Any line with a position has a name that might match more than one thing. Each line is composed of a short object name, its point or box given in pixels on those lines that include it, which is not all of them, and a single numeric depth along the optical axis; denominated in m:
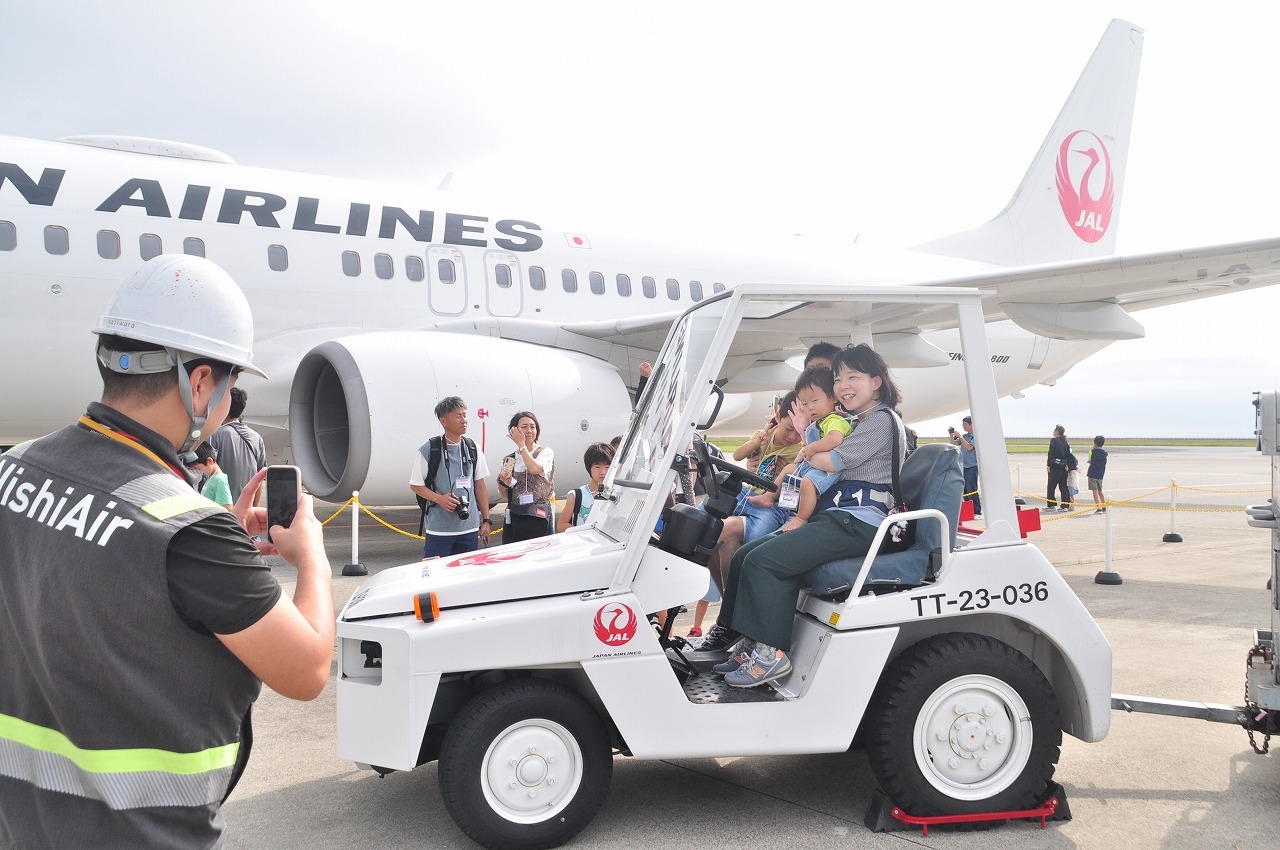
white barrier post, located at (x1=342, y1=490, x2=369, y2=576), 8.83
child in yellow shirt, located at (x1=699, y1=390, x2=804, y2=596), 4.73
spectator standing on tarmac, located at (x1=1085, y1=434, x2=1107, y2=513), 17.11
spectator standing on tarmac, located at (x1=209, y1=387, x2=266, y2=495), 6.13
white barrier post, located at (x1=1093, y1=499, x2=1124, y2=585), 8.87
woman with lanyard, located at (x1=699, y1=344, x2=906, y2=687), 3.78
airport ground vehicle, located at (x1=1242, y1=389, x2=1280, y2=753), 3.96
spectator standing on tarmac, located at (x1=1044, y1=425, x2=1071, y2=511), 17.55
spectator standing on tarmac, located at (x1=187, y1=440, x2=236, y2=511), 5.16
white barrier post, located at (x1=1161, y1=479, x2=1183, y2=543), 12.14
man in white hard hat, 1.52
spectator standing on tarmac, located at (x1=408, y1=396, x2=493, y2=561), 6.34
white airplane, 8.92
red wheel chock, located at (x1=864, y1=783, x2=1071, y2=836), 3.60
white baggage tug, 3.41
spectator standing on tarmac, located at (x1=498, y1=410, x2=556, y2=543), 6.59
